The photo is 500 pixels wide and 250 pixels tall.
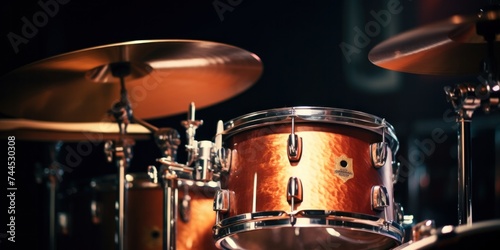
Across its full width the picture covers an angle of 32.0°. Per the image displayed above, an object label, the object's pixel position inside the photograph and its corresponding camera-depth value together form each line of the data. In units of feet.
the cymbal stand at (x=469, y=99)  8.22
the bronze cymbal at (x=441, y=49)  8.49
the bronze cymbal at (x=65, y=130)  12.18
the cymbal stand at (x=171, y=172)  9.95
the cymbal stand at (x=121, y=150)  10.41
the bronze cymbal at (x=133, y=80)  10.18
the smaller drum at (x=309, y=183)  8.59
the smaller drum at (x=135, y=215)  10.78
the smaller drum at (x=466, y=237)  5.69
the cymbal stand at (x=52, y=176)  12.33
